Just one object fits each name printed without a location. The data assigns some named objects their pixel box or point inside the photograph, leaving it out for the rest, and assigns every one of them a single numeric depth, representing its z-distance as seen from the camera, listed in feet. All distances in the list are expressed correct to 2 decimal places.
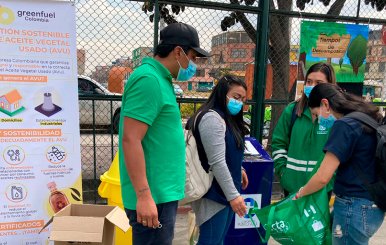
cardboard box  7.56
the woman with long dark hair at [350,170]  6.32
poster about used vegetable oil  8.57
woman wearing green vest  8.50
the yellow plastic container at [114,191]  9.43
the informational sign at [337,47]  12.89
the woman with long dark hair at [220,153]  7.29
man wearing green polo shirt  5.39
